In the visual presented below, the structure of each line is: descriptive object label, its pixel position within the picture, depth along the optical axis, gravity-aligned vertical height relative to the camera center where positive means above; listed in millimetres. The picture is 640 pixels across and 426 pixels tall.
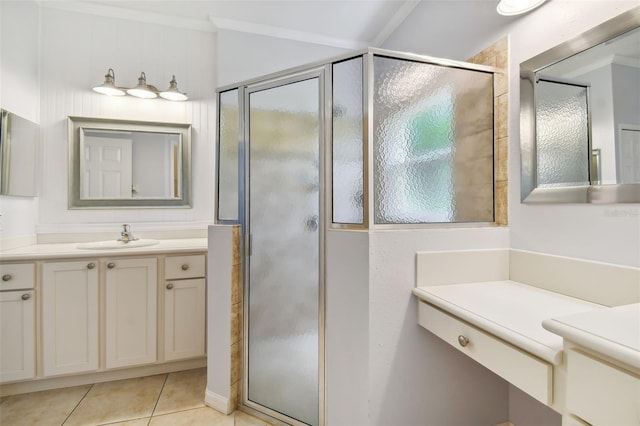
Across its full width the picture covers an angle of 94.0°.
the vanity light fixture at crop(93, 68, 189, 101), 2311 +1000
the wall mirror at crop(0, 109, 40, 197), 1964 +425
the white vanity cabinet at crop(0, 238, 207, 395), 1864 -651
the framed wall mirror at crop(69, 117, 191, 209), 2395 +432
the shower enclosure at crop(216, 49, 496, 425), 1389 +212
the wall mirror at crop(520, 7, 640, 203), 1044 +389
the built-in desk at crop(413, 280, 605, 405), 844 -361
